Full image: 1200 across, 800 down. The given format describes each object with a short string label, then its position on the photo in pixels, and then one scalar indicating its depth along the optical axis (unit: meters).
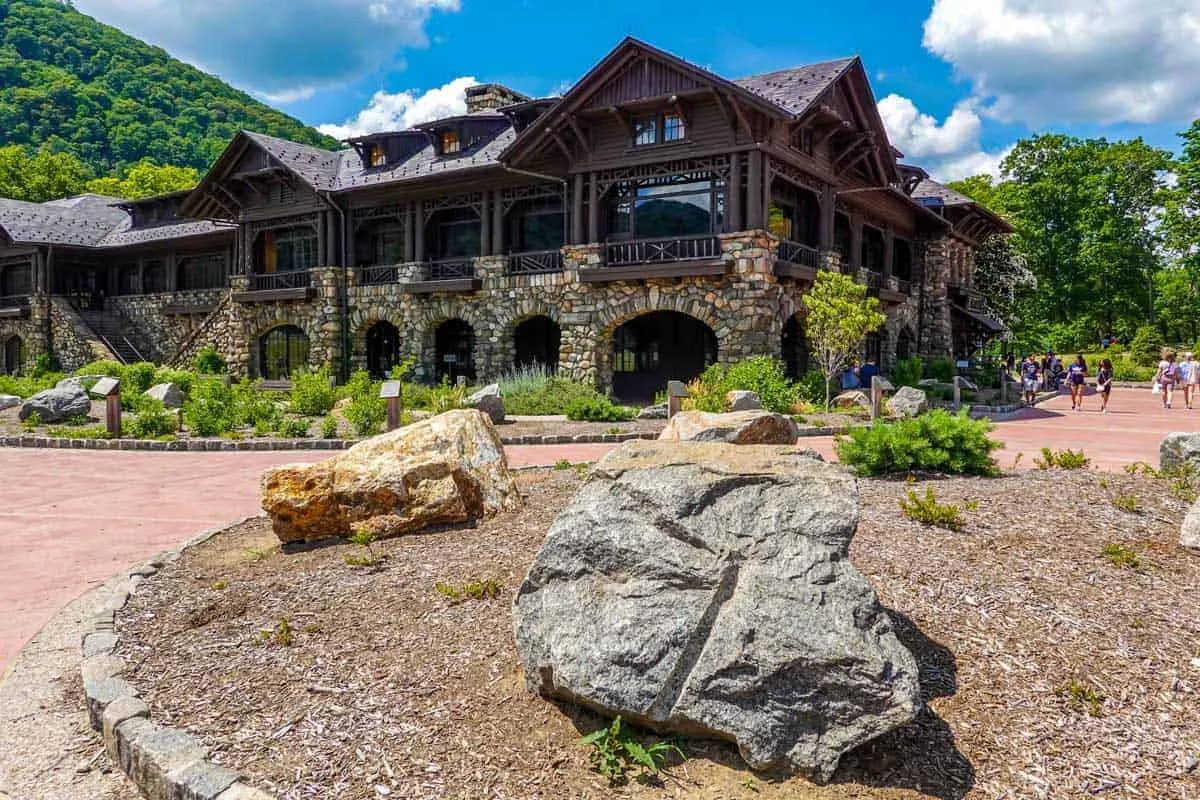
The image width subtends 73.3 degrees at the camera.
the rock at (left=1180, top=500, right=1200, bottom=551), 5.70
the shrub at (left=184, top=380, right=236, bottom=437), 15.66
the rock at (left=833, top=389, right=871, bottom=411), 19.73
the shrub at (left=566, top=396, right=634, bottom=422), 17.69
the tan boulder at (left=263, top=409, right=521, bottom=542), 6.49
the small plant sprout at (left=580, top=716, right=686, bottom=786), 3.29
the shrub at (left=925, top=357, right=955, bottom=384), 27.31
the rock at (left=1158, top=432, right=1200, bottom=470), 8.16
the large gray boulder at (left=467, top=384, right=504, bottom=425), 16.67
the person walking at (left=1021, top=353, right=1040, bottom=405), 25.41
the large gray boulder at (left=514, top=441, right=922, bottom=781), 3.17
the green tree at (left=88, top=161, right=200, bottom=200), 52.09
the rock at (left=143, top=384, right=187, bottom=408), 20.69
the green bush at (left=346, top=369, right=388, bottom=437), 15.40
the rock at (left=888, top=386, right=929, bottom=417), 18.55
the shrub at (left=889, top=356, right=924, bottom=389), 25.36
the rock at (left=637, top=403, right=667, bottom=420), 17.83
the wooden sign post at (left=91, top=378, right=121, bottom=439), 15.41
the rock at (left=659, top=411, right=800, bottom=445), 8.16
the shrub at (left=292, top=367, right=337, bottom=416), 18.50
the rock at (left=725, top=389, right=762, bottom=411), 15.24
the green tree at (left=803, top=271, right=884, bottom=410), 18.91
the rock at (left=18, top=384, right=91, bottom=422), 17.97
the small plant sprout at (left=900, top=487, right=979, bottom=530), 6.09
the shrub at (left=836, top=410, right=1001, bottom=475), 8.50
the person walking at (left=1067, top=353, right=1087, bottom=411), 23.48
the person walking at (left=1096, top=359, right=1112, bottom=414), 22.69
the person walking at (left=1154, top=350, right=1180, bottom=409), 24.47
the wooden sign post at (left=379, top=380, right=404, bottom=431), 14.80
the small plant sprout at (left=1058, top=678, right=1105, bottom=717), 3.67
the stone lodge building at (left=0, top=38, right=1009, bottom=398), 20.33
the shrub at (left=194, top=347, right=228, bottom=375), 30.72
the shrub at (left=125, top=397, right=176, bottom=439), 15.48
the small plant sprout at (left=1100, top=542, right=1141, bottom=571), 5.27
